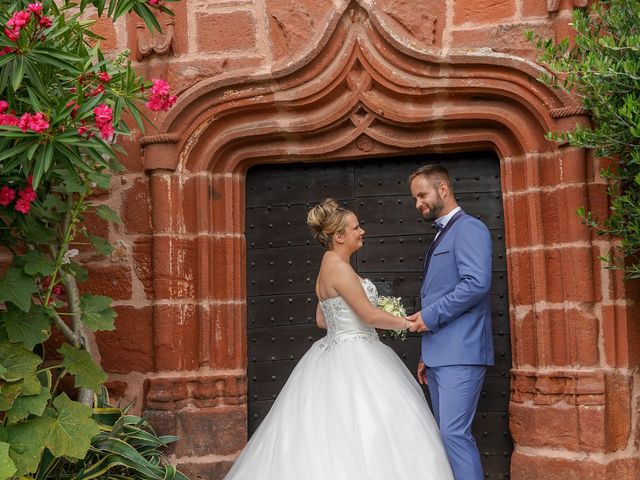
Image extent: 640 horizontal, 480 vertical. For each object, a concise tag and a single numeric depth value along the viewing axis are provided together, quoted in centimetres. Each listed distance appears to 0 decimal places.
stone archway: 524
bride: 448
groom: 469
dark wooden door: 584
